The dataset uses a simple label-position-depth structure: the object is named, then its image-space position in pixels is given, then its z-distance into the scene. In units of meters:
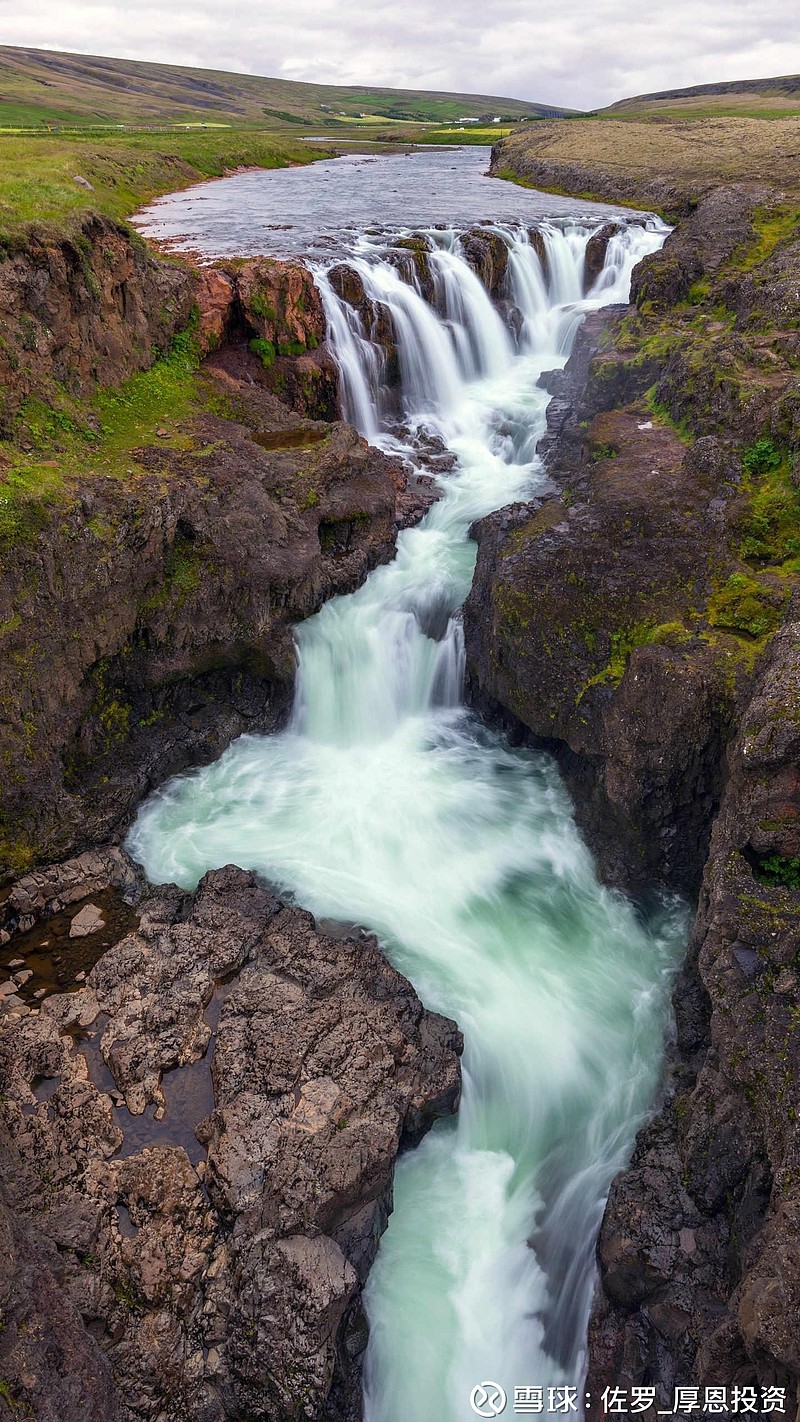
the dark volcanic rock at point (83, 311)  14.23
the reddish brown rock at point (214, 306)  19.47
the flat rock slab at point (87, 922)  11.45
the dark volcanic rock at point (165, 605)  12.64
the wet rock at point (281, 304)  20.33
